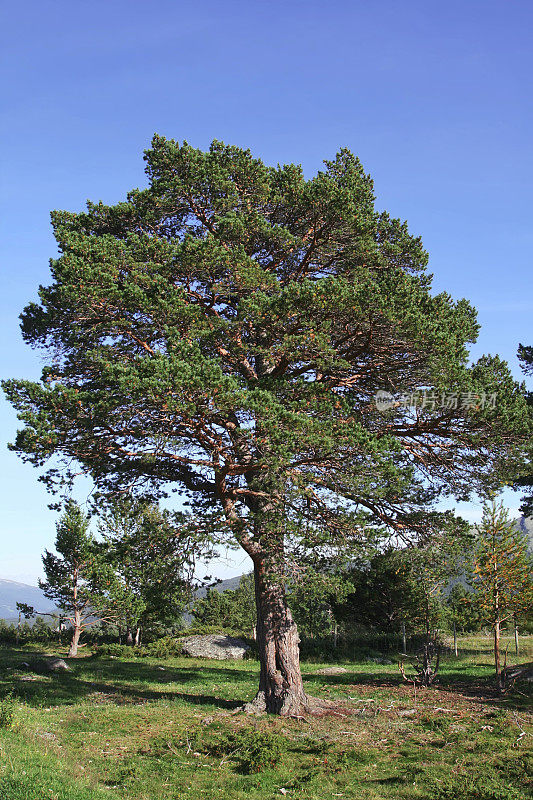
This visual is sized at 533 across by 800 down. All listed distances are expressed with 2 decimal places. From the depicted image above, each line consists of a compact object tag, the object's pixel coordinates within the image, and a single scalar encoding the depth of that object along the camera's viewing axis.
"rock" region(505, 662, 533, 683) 18.52
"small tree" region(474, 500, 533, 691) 17.25
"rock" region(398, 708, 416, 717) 13.98
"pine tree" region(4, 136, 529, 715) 12.11
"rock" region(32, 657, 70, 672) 22.23
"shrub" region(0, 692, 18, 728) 9.94
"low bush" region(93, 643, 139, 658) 31.66
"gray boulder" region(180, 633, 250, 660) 33.16
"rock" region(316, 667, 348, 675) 23.88
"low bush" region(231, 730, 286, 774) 9.72
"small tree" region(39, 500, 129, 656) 31.09
